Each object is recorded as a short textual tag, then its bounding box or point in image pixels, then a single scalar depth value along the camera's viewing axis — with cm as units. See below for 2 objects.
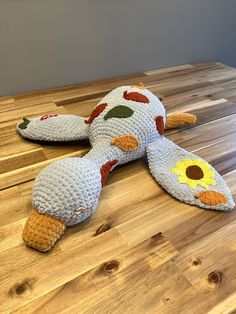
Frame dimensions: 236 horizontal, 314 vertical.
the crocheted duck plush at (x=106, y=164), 57
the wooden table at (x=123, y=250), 50
